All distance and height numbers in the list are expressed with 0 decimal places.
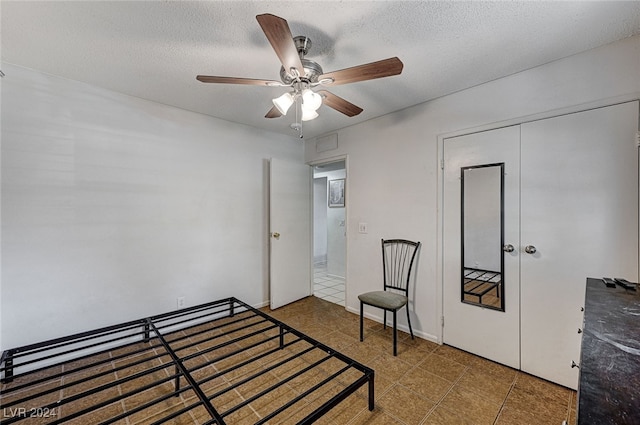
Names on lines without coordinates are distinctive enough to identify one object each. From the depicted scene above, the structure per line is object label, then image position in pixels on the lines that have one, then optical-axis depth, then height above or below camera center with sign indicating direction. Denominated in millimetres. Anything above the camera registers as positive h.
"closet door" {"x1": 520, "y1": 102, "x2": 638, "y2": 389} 1691 -61
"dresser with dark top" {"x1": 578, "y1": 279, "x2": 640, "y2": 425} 563 -442
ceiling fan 1323 +815
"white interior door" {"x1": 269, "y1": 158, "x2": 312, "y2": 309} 3461 -286
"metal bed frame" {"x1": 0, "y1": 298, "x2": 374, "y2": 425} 1609 -1295
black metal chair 2512 -716
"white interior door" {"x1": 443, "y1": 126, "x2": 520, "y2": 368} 2102 -415
